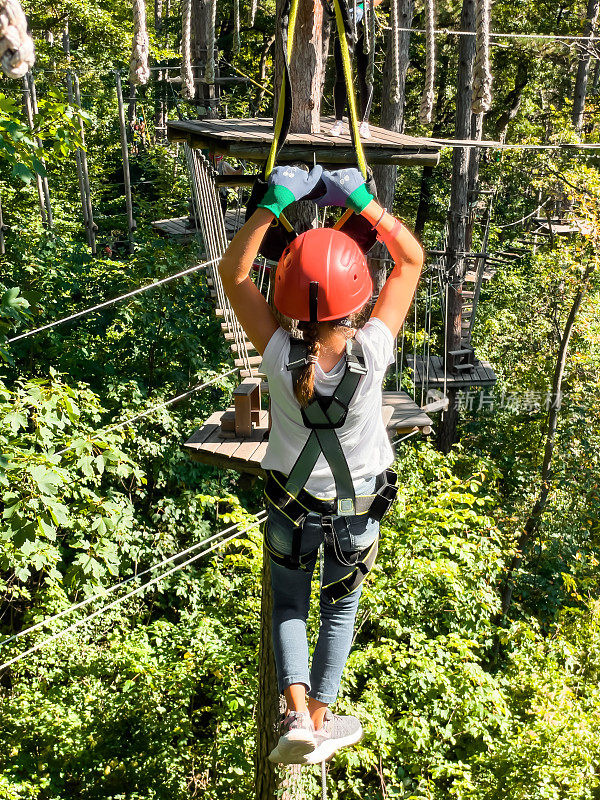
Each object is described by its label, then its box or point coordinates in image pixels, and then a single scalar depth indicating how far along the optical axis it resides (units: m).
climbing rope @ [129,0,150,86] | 1.92
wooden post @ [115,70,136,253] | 11.06
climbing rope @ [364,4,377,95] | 2.54
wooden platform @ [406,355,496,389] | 10.93
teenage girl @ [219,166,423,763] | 2.09
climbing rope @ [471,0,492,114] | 2.55
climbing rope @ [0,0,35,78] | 1.28
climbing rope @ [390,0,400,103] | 3.04
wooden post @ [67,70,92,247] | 12.62
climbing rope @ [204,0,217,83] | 3.10
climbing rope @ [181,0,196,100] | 2.57
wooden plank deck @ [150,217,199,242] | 11.16
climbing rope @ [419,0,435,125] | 2.99
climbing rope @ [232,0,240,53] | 4.14
